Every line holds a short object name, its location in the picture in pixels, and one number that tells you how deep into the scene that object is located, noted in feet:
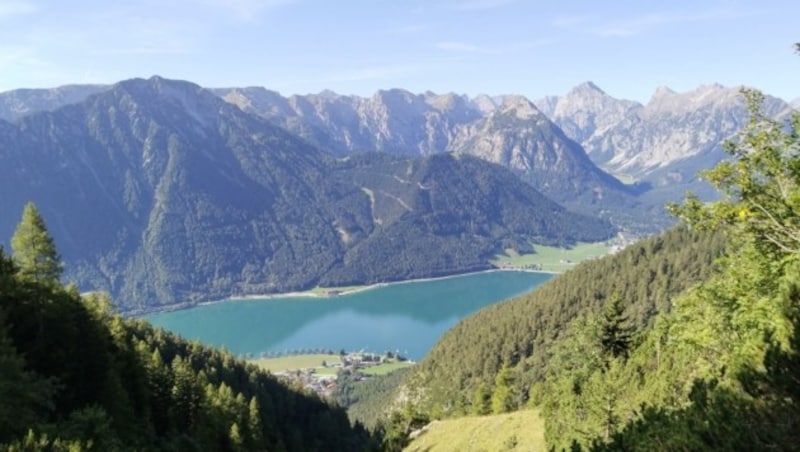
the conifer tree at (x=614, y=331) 162.28
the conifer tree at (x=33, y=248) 139.64
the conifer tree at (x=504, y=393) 273.33
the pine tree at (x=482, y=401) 288.82
